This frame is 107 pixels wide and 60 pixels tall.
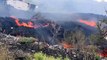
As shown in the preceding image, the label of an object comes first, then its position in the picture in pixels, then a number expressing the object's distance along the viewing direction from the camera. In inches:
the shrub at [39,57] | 427.2
